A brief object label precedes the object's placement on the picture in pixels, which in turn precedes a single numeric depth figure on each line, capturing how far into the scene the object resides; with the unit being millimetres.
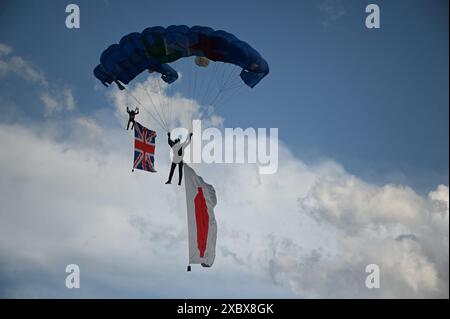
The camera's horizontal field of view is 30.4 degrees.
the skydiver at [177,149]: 26812
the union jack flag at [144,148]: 27750
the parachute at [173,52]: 25984
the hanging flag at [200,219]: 26469
